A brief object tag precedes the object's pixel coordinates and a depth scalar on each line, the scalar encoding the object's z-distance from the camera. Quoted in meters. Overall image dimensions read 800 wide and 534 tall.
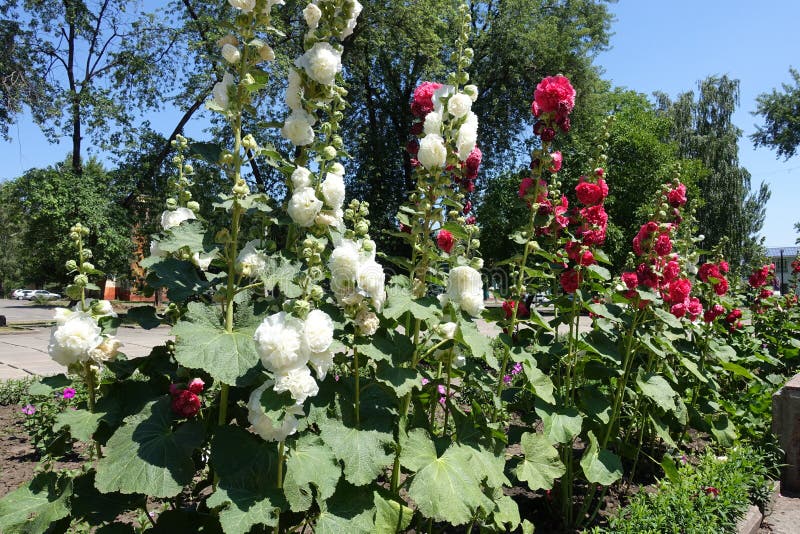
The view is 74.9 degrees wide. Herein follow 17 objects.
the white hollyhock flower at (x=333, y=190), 1.87
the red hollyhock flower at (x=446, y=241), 2.49
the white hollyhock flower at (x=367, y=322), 1.80
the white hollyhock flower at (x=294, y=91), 1.99
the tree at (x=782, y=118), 25.88
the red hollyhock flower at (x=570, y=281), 2.85
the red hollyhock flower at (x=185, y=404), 1.72
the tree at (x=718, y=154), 26.11
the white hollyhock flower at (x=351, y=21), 2.01
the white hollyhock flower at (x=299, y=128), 1.90
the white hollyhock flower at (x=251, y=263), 1.79
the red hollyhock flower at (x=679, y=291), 3.09
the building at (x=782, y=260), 12.91
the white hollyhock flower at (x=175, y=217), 2.03
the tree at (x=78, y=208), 14.61
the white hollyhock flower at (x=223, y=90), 1.91
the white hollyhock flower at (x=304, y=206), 1.81
